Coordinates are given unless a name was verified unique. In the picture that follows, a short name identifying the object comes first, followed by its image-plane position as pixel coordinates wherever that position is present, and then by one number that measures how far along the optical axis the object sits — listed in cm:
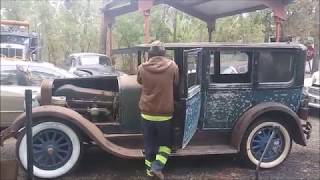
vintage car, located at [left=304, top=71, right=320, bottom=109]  677
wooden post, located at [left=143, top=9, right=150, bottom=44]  736
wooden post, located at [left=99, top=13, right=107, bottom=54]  1216
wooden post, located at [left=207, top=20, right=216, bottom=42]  858
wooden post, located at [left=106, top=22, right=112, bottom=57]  996
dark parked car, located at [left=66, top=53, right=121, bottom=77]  958
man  344
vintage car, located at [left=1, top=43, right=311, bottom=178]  360
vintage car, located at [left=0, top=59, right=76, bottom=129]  486
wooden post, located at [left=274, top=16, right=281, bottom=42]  740
